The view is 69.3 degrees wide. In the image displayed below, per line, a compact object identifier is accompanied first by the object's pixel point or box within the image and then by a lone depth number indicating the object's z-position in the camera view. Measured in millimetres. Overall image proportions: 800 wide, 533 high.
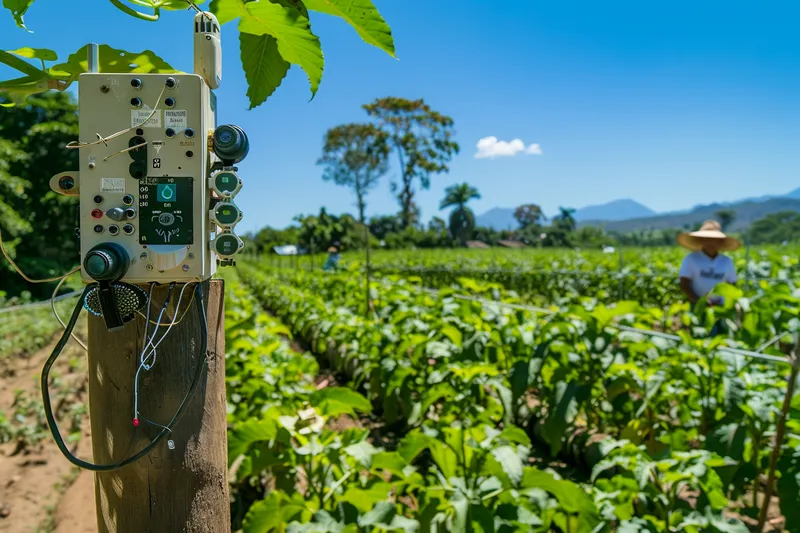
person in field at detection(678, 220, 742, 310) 5816
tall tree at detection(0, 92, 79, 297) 19766
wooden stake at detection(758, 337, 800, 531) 2203
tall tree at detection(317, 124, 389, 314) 40562
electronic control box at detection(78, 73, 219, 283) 1067
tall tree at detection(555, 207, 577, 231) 64756
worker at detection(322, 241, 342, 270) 14200
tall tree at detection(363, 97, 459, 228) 40188
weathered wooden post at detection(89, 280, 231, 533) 1177
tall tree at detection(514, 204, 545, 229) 96375
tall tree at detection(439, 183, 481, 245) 64375
